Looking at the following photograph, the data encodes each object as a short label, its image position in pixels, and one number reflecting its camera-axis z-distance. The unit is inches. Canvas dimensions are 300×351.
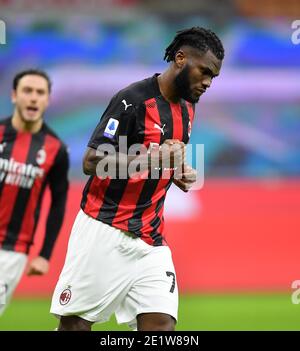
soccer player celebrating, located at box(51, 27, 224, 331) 346.9
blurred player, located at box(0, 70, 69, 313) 471.2
